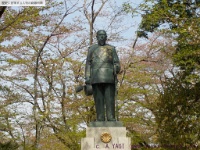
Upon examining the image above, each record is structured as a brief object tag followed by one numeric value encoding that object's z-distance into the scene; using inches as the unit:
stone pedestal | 437.3
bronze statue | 458.5
